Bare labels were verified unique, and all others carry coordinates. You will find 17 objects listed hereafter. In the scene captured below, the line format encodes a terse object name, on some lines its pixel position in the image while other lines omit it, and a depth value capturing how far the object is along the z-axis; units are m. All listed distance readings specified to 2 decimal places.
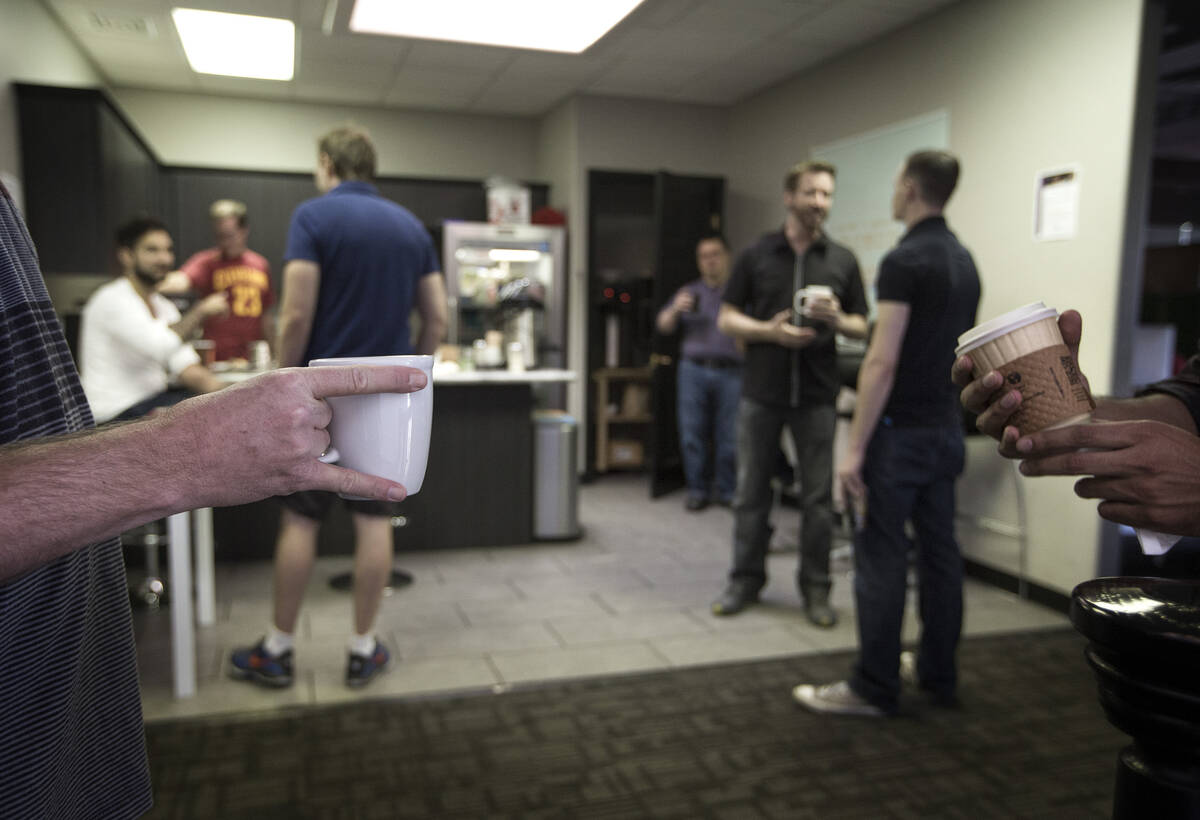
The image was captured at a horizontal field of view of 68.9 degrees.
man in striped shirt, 0.60
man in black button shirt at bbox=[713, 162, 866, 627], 3.33
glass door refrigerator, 6.31
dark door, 5.95
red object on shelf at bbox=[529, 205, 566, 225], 6.44
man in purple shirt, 5.57
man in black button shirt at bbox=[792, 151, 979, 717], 2.43
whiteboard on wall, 4.52
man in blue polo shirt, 2.60
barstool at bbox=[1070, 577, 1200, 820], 0.74
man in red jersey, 5.23
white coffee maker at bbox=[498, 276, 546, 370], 4.54
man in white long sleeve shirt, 3.06
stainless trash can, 4.60
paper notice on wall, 3.61
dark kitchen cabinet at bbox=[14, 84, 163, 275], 4.11
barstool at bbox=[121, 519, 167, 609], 3.50
